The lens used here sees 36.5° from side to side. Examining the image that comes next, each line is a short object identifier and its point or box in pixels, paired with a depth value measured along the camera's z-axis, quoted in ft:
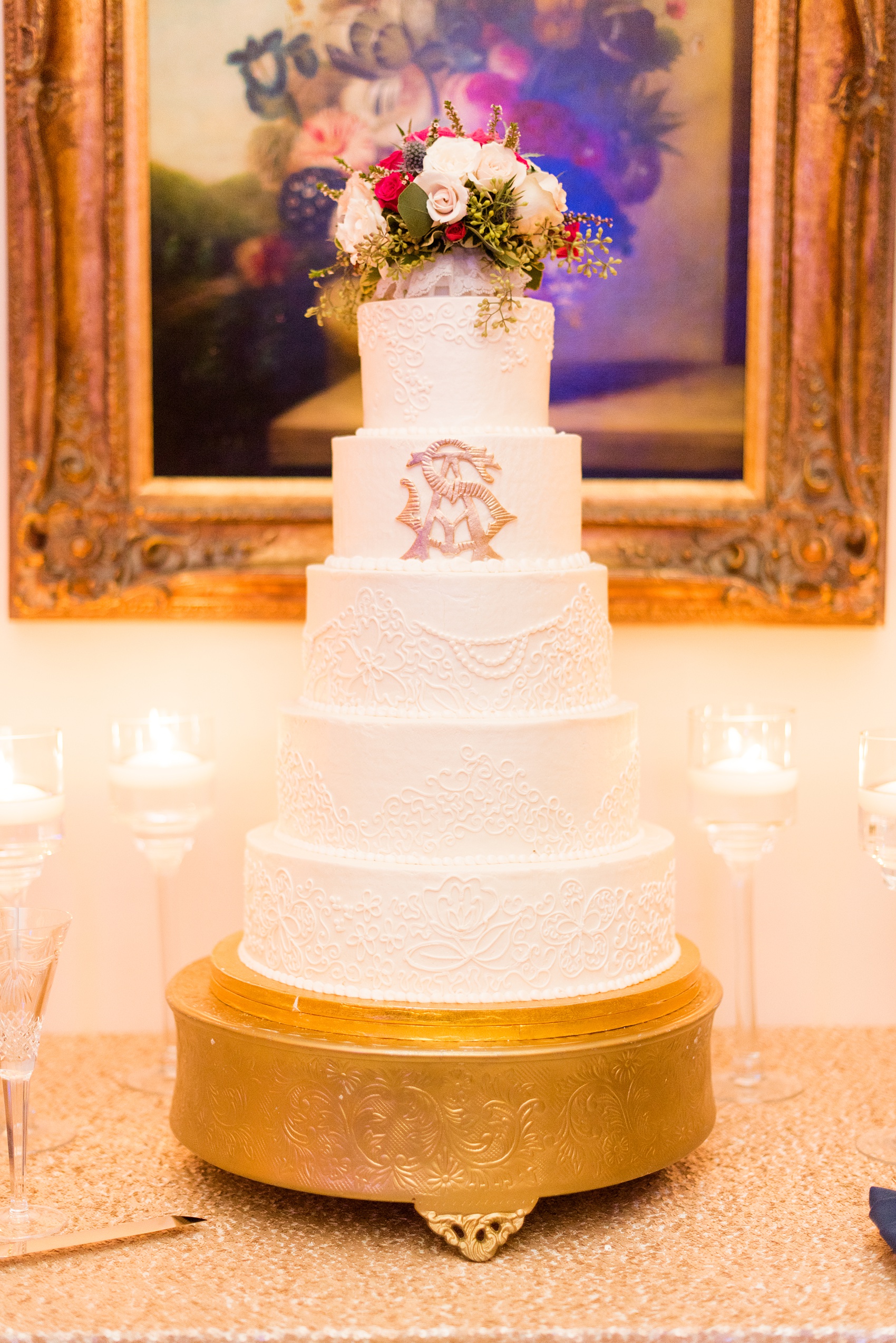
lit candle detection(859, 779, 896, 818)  9.98
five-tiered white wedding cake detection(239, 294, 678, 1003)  9.17
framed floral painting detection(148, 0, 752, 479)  12.07
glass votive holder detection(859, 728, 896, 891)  10.03
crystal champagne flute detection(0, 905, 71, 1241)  8.76
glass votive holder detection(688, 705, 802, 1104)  11.47
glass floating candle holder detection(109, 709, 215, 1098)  11.60
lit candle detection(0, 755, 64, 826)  10.52
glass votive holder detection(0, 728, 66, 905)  10.56
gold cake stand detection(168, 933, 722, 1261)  8.76
